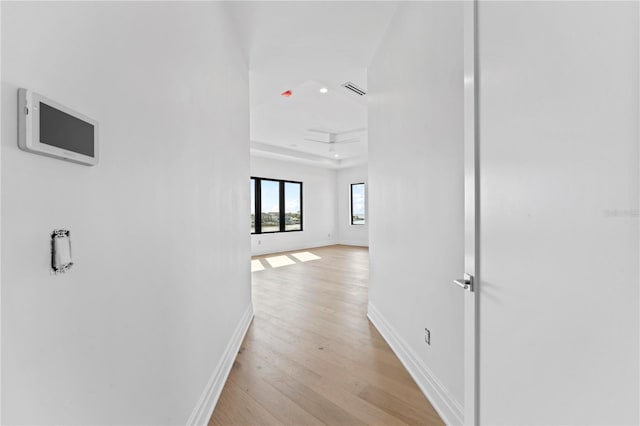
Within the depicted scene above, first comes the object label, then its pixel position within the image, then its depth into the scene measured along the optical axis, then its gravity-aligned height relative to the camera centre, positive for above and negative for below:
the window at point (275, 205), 7.05 +0.20
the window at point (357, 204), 8.73 +0.27
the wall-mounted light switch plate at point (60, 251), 0.62 -0.09
